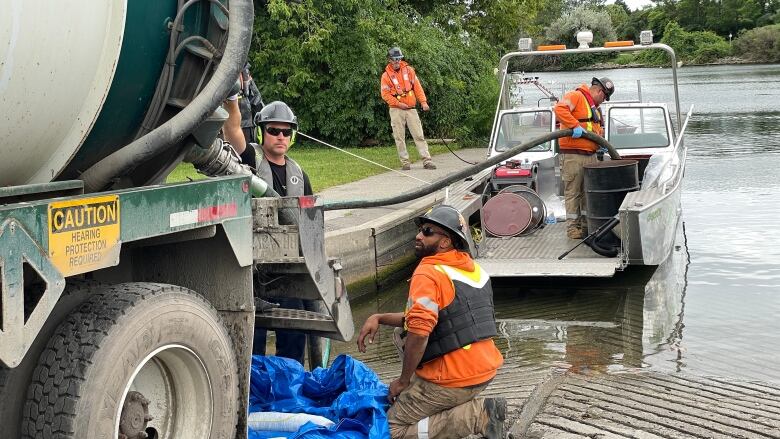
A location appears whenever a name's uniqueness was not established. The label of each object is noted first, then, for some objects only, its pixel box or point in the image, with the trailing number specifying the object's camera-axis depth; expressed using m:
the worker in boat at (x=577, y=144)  11.38
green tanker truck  3.54
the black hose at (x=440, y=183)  6.51
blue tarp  5.32
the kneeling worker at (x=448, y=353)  5.39
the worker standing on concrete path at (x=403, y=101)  17.58
